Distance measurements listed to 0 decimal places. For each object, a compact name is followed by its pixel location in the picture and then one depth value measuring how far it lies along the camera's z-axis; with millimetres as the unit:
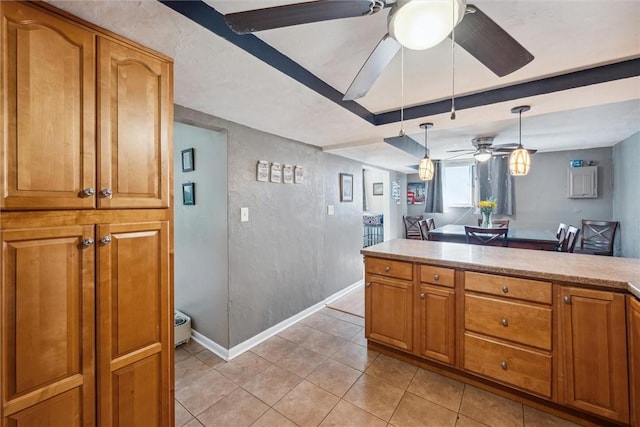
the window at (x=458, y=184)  5592
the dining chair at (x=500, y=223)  4264
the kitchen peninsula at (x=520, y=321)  1438
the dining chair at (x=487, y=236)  2943
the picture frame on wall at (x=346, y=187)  3709
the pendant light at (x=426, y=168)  2787
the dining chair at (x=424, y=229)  4105
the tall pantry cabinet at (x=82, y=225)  875
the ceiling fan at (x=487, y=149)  3312
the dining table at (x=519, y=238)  3145
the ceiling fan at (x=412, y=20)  866
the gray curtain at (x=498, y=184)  5004
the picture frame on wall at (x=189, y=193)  2537
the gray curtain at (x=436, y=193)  5734
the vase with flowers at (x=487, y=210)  3762
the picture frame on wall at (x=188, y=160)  2529
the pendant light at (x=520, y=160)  2514
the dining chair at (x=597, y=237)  3541
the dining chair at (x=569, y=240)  2881
